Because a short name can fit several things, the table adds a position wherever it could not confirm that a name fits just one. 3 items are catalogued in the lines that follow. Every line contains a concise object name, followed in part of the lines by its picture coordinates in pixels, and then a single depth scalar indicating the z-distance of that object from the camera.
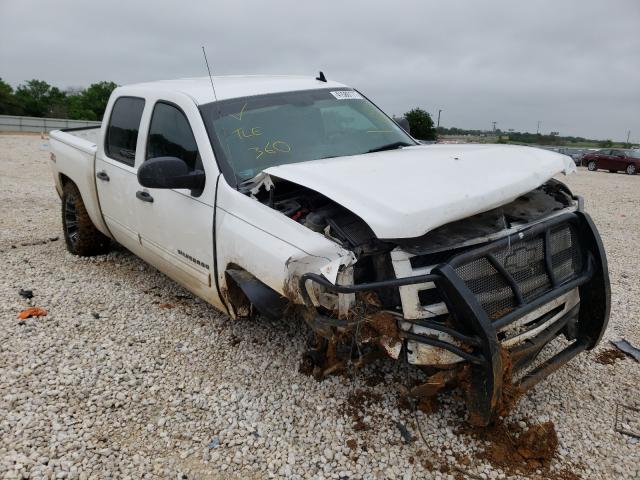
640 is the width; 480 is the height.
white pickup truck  2.44
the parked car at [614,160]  23.89
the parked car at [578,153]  27.06
